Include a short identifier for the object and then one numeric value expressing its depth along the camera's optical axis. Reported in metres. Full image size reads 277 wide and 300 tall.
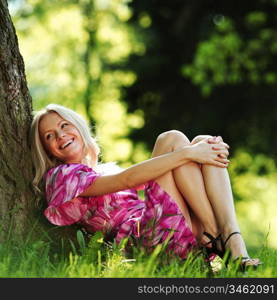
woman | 6.37
